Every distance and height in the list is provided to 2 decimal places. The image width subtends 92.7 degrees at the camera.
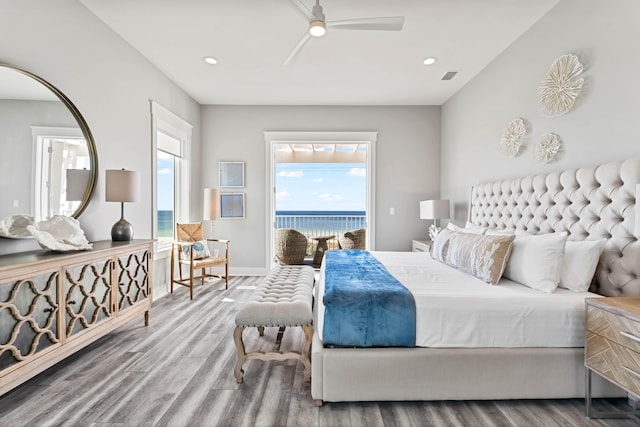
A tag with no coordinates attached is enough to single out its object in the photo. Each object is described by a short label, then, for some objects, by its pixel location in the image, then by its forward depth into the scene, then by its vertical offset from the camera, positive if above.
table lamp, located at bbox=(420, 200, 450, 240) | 4.21 +0.08
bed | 1.74 -0.81
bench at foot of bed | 1.97 -0.69
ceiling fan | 2.16 +1.37
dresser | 1.65 -0.60
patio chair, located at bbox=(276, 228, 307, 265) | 4.76 -0.51
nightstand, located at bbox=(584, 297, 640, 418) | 1.38 -0.62
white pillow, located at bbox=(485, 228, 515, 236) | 2.84 -0.16
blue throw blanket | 1.75 -0.60
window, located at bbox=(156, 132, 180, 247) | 4.15 +0.30
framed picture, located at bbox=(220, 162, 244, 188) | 5.04 +0.65
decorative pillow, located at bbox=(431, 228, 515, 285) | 2.20 -0.31
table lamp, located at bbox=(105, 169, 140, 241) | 2.69 +0.19
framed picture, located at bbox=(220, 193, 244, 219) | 5.05 +0.13
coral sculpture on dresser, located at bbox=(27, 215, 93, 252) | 2.04 -0.16
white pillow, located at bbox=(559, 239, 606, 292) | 1.95 -0.32
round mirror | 1.98 +0.45
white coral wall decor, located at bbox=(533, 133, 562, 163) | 2.50 +0.57
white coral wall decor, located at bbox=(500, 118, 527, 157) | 2.92 +0.78
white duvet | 1.75 -0.62
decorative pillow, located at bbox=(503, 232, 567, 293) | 1.99 -0.31
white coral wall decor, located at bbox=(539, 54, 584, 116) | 2.27 +1.03
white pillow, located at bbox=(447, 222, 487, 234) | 3.14 -0.15
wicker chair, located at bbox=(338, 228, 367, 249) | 4.91 -0.40
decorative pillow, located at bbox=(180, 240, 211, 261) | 4.09 -0.52
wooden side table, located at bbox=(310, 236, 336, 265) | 5.21 -0.60
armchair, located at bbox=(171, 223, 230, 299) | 3.88 -0.56
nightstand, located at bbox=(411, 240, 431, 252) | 4.17 -0.44
